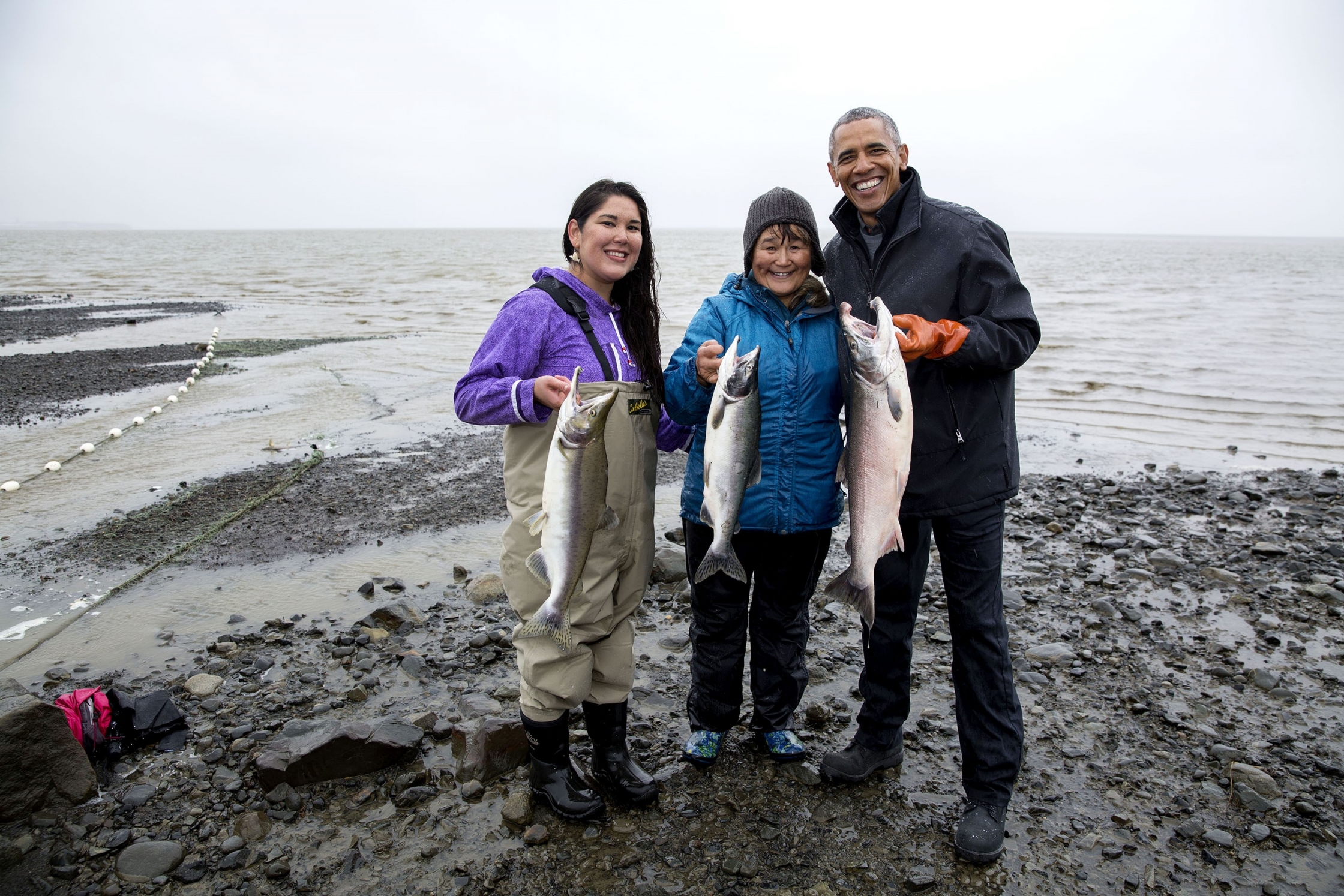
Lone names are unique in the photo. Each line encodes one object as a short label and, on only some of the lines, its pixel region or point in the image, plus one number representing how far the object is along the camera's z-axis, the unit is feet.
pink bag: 12.86
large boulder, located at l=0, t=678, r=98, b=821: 11.55
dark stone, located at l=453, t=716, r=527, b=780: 13.17
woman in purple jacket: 11.71
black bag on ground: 13.50
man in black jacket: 11.35
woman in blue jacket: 12.44
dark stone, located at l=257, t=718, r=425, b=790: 12.69
